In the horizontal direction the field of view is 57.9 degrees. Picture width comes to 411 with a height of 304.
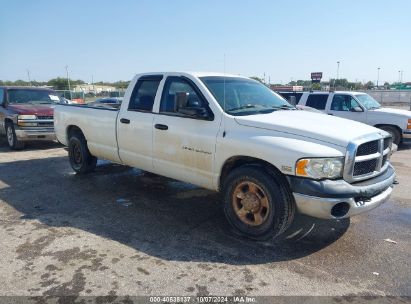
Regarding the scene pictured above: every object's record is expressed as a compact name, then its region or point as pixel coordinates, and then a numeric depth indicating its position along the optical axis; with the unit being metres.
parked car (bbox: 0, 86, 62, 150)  10.23
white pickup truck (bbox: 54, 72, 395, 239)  3.75
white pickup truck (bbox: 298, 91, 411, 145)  10.94
